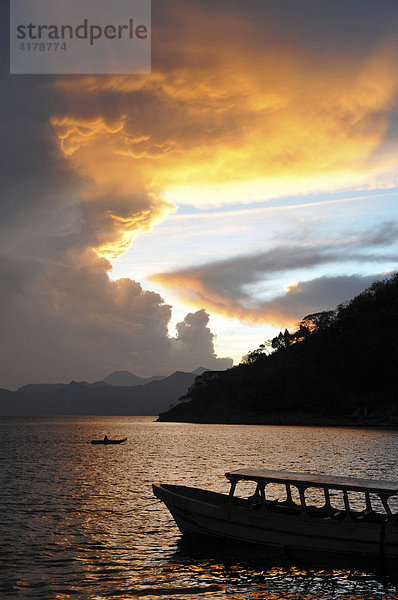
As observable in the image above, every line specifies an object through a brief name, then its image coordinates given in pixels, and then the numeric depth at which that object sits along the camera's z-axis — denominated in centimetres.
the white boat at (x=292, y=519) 2342
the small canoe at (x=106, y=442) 11973
